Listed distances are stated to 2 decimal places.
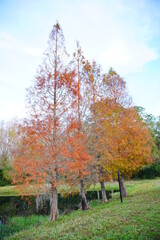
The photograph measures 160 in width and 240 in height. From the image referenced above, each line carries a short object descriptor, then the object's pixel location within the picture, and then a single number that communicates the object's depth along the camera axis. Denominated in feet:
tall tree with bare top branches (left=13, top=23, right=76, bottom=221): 26.66
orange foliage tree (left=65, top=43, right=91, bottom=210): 28.19
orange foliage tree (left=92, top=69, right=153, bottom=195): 35.99
